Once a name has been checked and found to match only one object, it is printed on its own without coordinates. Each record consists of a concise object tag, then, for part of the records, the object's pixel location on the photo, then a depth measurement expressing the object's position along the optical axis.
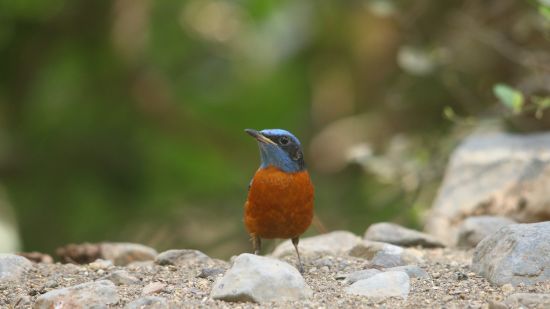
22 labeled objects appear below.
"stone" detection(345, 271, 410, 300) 7.48
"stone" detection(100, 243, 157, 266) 10.60
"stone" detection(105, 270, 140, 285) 8.11
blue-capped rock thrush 9.70
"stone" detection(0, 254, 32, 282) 8.49
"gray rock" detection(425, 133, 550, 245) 11.77
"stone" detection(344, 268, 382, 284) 8.09
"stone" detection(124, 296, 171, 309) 7.00
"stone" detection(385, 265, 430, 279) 8.28
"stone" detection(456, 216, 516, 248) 10.54
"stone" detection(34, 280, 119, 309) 7.10
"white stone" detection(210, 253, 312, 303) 7.26
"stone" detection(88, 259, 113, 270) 9.10
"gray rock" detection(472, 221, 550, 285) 7.63
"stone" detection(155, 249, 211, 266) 9.38
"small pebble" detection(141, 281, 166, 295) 7.67
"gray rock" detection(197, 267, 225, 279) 8.55
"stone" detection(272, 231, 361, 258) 10.42
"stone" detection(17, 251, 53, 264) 10.20
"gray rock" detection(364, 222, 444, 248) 10.71
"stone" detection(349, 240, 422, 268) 9.09
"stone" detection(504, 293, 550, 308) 6.66
